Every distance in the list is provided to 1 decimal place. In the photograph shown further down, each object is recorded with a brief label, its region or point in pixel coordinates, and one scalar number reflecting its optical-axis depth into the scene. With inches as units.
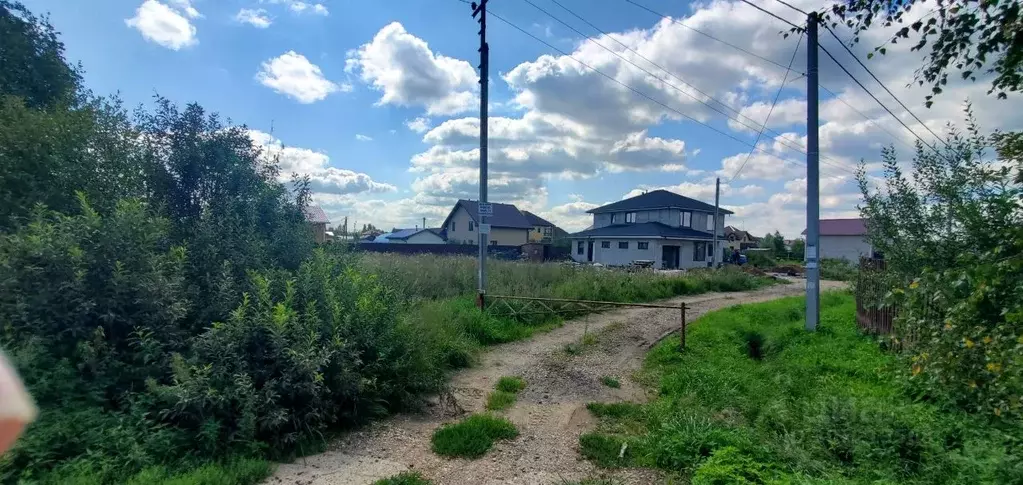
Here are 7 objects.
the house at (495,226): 1988.6
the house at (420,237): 2141.4
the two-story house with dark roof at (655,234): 1429.6
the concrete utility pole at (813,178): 378.6
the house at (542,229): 2429.1
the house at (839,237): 1899.6
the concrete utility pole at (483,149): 415.8
